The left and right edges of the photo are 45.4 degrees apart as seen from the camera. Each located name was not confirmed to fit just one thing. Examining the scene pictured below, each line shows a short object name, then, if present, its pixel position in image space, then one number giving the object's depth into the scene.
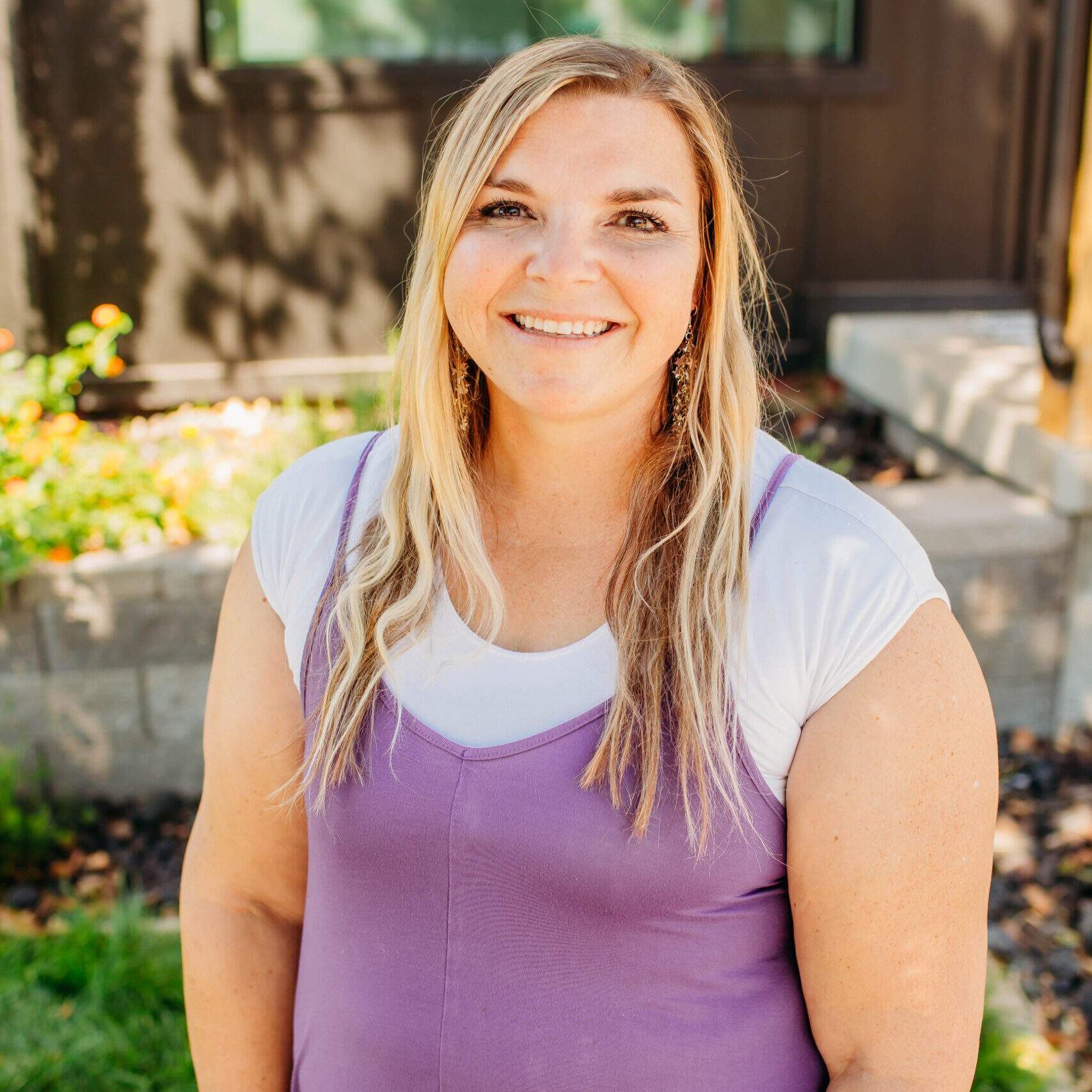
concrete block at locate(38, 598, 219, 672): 3.66
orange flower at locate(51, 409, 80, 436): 4.04
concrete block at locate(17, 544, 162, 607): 3.63
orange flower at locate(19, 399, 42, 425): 3.98
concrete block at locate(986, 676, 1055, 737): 3.97
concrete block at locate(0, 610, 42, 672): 3.64
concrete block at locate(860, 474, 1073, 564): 3.81
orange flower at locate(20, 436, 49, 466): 3.90
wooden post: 3.81
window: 5.65
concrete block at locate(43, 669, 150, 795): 3.70
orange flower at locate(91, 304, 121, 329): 4.16
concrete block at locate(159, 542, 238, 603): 3.65
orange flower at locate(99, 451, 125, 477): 4.08
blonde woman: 1.48
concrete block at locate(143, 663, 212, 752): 3.72
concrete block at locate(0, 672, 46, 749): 3.66
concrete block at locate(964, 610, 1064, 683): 3.92
